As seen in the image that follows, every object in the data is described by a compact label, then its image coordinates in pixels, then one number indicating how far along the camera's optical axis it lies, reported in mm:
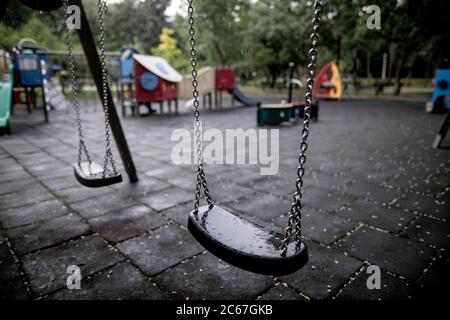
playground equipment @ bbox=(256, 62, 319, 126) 8852
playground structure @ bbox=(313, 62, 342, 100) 15106
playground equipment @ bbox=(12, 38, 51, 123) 9281
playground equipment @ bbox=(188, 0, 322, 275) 1600
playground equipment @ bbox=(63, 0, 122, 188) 3008
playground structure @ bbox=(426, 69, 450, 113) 10531
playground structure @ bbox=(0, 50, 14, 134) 7341
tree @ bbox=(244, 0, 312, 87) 20078
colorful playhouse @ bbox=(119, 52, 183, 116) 10516
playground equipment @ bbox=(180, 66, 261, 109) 13125
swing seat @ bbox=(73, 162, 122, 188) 3023
